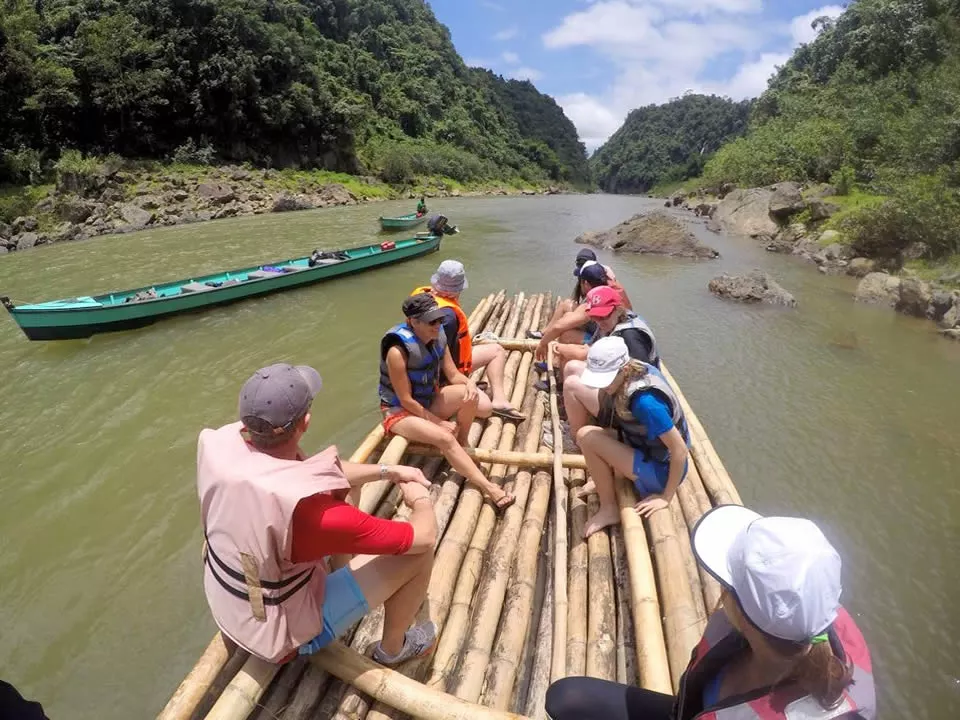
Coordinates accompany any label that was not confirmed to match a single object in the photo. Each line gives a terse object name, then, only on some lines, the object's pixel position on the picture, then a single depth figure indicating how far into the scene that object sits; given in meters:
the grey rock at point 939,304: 10.16
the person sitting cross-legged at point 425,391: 3.74
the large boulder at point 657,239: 17.59
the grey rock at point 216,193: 27.19
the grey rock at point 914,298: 10.50
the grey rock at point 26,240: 18.52
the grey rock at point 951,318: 9.76
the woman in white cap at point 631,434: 3.09
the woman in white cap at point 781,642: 1.29
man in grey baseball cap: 1.87
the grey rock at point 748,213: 22.12
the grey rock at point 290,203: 29.33
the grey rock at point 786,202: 21.09
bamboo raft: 2.29
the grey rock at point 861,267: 14.00
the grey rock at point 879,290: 11.39
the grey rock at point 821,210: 19.17
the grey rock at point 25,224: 19.55
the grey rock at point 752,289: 11.84
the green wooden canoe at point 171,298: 8.74
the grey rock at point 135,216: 22.34
